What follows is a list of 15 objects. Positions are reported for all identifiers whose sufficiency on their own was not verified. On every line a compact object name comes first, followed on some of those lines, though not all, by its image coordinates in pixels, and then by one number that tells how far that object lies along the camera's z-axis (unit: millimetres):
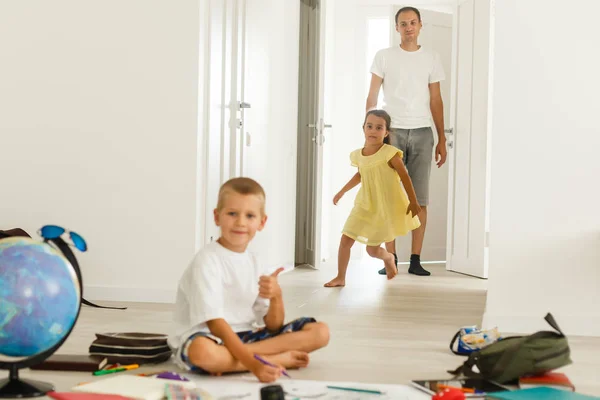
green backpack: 2461
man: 6270
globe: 2125
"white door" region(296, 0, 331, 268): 6660
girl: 5340
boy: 2500
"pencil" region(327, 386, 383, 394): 2315
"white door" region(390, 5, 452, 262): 7859
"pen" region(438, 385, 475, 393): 2340
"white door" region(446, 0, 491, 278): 6328
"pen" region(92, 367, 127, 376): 2551
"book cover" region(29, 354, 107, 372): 2600
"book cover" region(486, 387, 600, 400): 2170
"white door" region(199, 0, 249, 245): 4531
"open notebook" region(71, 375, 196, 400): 2180
